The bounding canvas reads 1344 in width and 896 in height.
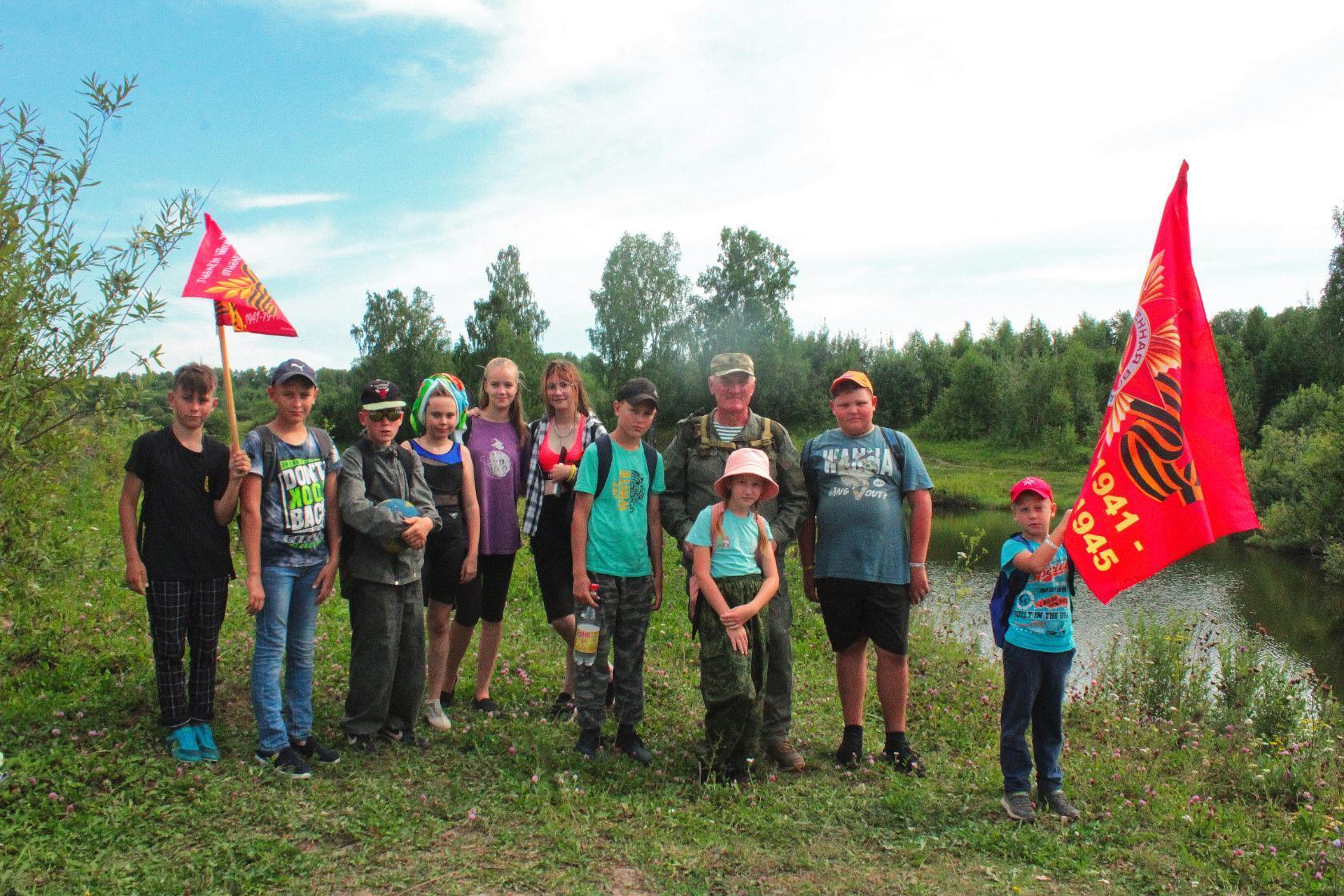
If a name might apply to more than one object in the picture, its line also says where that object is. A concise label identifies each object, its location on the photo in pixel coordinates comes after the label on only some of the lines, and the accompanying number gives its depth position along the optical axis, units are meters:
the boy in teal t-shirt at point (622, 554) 4.87
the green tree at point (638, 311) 52.22
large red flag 3.85
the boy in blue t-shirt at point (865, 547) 4.93
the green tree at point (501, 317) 52.23
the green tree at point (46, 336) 3.97
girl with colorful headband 5.07
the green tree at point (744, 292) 54.00
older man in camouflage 5.00
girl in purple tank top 5.39
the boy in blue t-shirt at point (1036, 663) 4.40
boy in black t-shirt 4.41
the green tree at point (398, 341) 52.12
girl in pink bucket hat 4.59
